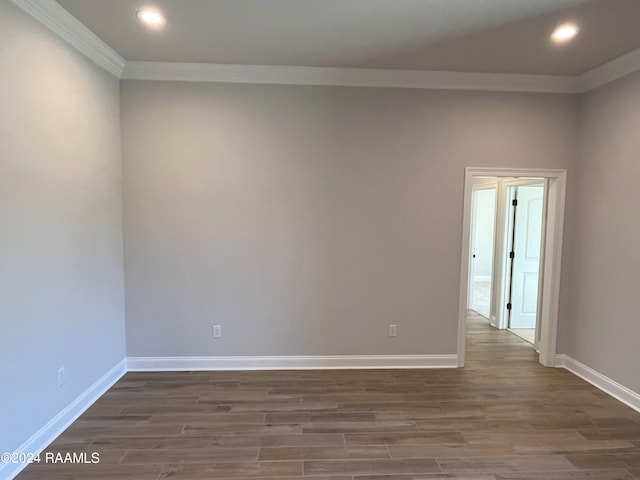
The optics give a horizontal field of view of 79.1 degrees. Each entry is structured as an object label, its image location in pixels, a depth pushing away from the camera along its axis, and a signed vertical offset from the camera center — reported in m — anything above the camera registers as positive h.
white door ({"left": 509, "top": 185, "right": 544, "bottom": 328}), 5.13 -0.45
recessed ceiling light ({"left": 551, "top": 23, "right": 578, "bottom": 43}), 2.66 +1.34
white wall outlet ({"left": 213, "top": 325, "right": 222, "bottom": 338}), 3.74 -1.12
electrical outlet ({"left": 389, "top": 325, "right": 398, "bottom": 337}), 3.83 -1.11
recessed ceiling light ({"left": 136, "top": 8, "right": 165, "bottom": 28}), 2.55 +1.33
